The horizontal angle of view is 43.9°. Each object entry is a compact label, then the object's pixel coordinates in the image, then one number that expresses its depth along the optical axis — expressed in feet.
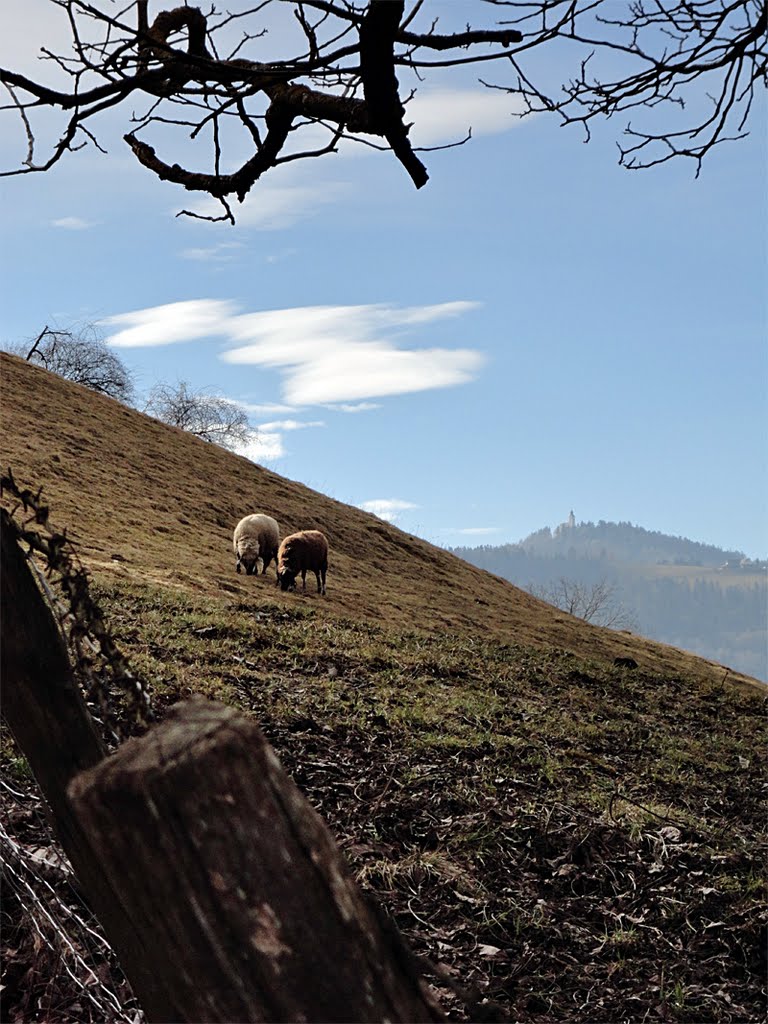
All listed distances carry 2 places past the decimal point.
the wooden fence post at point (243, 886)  4.63
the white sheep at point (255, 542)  76.89
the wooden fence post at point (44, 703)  7.54
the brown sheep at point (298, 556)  73.20
